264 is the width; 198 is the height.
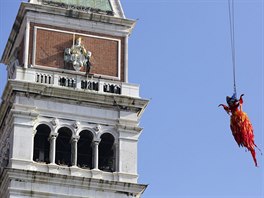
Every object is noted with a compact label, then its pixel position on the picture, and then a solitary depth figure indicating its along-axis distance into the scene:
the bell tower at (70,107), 51.88
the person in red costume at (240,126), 33.91
